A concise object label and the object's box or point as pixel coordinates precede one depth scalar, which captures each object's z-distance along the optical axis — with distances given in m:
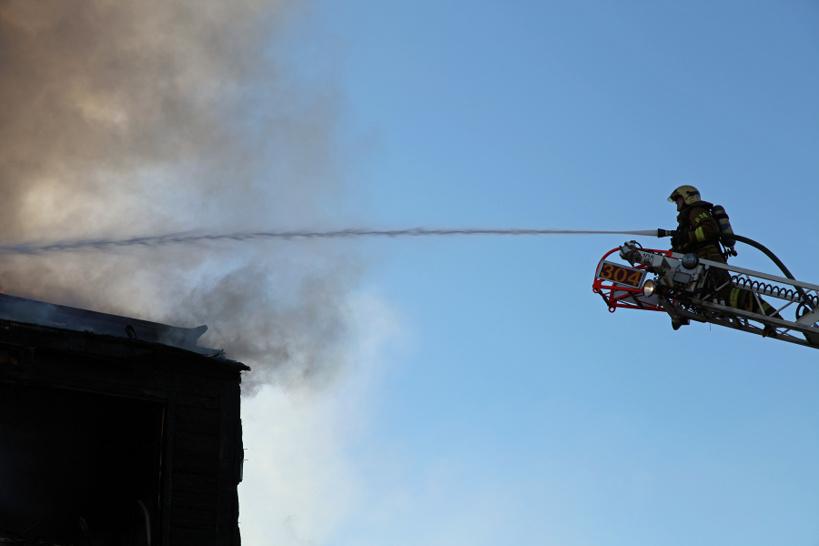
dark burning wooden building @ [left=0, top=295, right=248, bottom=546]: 19.86
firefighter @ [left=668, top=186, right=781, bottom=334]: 18.33
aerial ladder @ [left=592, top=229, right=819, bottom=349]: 18.08
